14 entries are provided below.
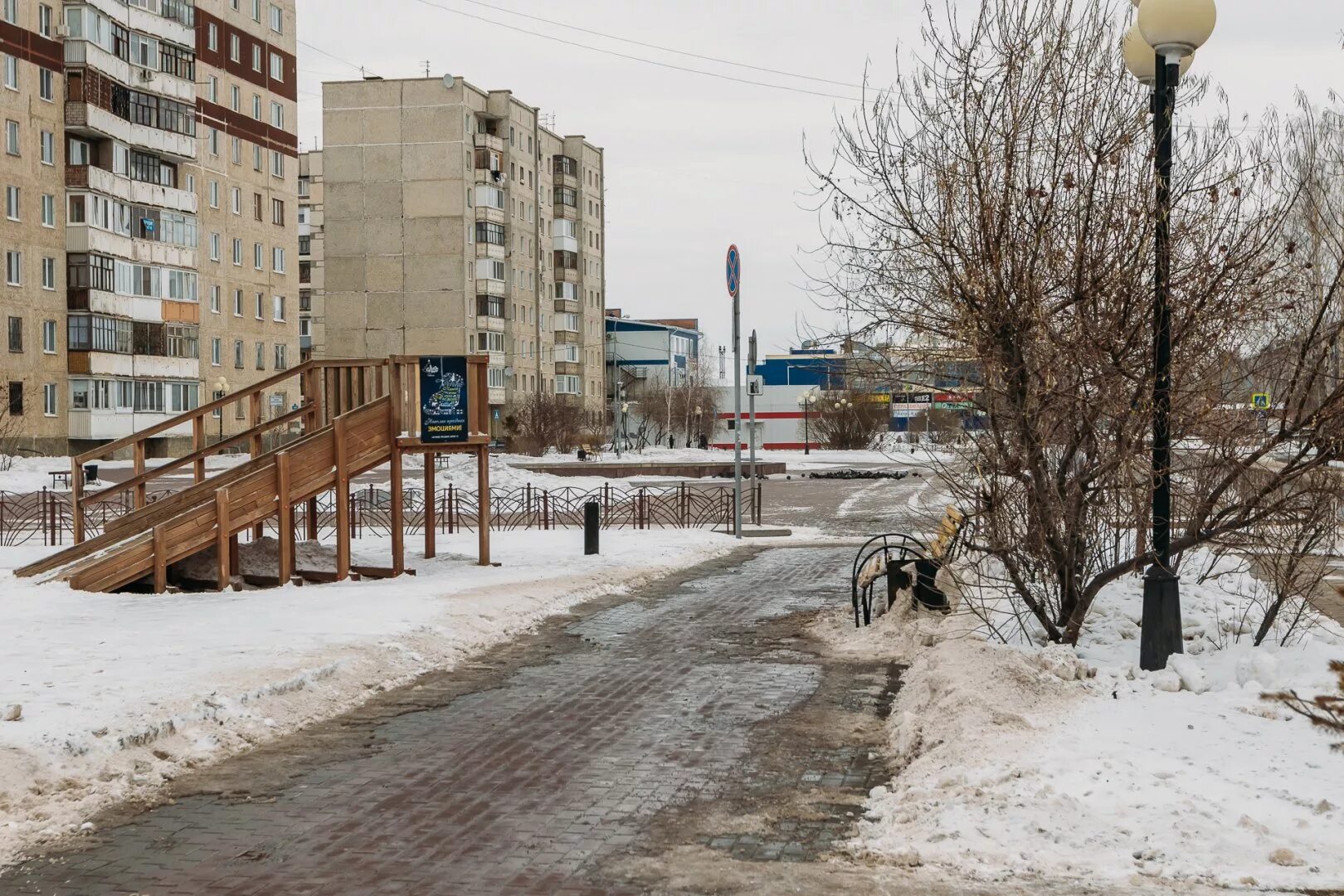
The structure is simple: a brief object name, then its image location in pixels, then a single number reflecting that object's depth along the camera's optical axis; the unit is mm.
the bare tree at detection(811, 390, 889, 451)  74062
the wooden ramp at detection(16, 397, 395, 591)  14453
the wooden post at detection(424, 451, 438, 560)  18480
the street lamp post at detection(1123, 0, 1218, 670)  9164
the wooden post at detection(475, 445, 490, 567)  17703
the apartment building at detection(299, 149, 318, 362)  101062
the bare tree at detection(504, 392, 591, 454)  63906
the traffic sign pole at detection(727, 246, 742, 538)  24127
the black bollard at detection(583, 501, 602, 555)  20250
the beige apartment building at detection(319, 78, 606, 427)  90125
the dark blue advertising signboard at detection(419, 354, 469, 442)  17016
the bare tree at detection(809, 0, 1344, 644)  9664
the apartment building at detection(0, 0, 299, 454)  56406
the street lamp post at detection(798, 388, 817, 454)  81550
